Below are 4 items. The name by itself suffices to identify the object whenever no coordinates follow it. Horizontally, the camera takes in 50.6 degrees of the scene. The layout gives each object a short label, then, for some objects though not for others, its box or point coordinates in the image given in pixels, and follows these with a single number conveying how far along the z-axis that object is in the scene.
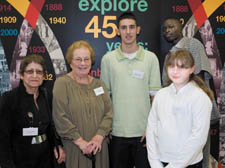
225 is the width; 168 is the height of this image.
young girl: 1.64
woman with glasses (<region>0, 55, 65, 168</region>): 1.87
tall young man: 2.31
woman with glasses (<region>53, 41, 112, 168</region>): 2.10
